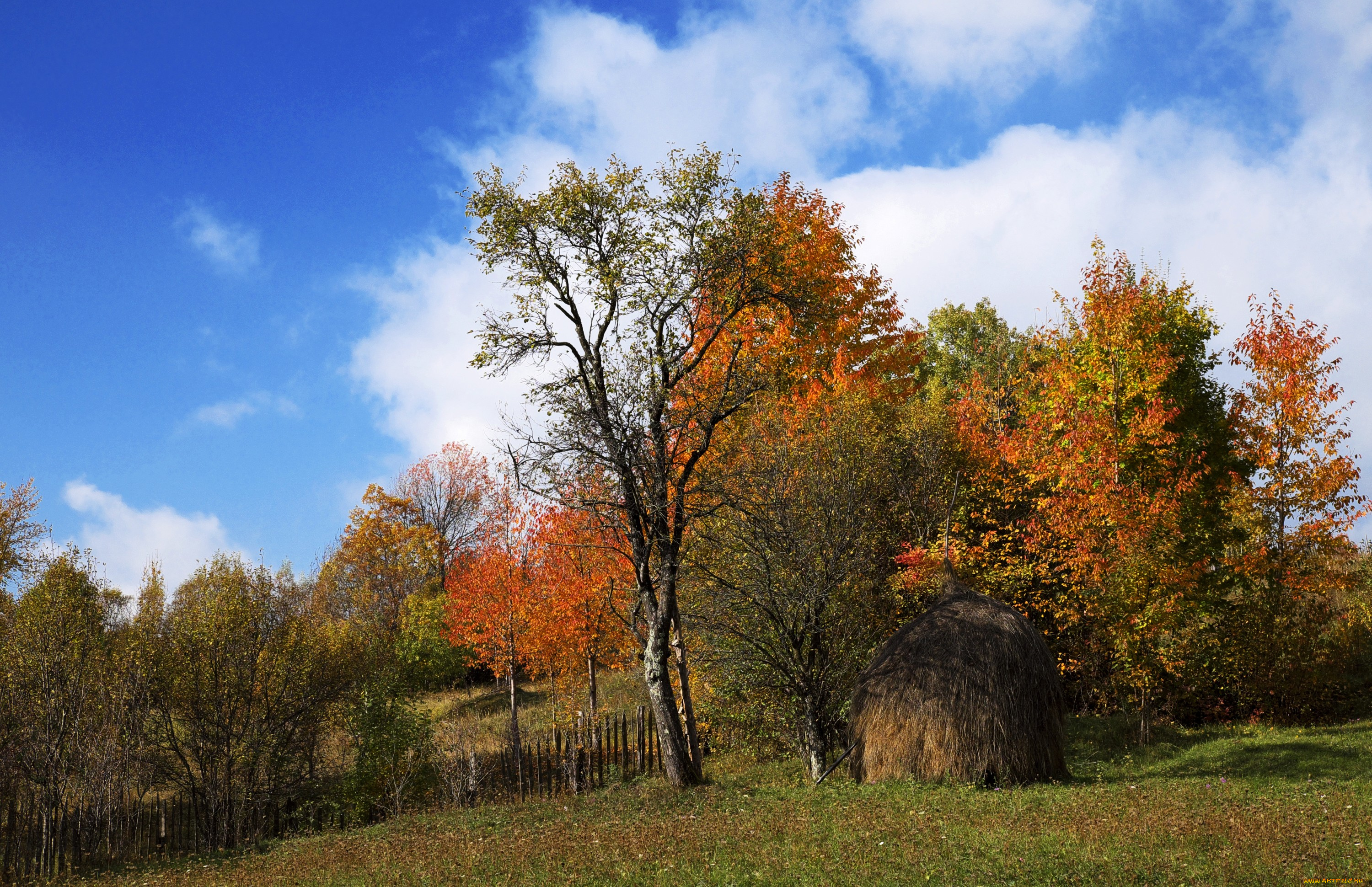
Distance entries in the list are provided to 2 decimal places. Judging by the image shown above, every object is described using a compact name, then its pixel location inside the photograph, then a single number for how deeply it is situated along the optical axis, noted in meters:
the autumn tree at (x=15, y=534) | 41.38
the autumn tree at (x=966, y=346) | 47.19
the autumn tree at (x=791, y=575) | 19.52
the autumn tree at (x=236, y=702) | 24.81
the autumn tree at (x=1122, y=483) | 22.56
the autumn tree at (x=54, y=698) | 21.83
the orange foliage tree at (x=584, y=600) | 26.25
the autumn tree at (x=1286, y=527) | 26.20
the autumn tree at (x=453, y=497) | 59.06
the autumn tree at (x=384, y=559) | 51.44
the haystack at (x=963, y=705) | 16.55
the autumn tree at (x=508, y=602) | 28.56
